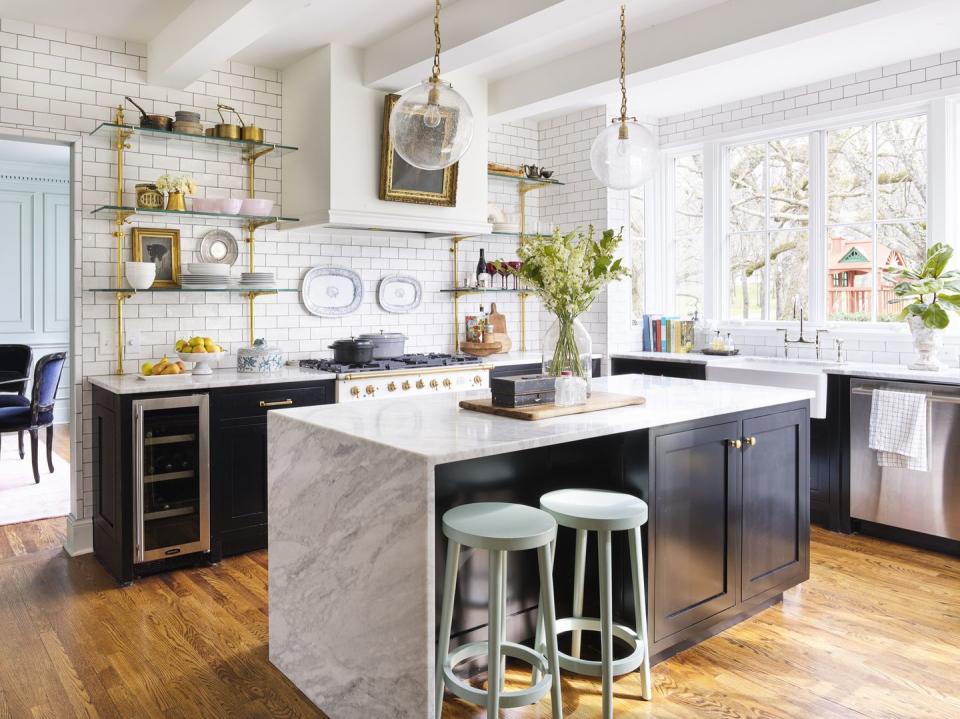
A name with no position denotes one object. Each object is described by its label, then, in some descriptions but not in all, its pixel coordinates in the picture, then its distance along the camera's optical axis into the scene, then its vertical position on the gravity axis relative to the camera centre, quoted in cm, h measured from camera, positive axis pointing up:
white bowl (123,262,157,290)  436 +39
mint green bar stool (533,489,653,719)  247 -79
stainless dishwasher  420 -76
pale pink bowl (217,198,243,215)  457 +82
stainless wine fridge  398 -71
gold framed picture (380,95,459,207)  491 +107
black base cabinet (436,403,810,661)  286 -68
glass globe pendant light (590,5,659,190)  313 +78
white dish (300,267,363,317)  527 +36
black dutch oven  486 -5
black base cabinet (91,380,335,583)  395 -71
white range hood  472 +122
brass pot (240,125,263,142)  466 +128
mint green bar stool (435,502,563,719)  227 -71
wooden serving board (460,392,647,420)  280 -24
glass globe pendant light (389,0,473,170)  256 +74
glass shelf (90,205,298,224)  429 +76
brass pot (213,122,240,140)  459 +127
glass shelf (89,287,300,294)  432 +31
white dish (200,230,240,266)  484 +60
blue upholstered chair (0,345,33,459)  666 -19
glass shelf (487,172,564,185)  587 +128
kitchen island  231 -61
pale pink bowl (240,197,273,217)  469 +84
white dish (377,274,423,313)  562 +37
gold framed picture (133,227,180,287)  459 +55
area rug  520 -111
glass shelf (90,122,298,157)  429 +121
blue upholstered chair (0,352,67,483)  584 -51
